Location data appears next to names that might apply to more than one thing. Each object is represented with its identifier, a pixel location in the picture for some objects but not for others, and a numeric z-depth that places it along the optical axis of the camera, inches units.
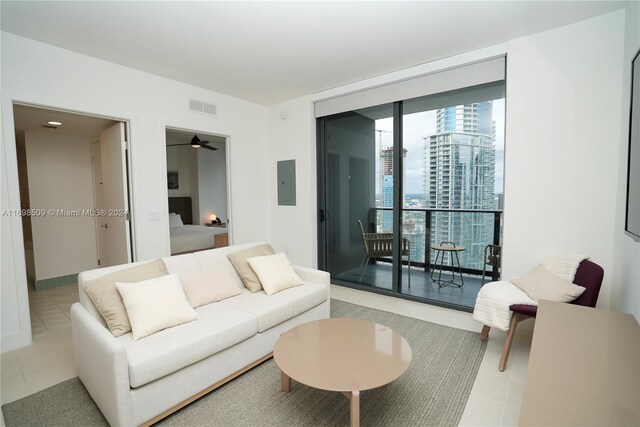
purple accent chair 82.9
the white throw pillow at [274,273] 107.4
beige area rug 69.0
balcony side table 152.6
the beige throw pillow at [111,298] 76.8
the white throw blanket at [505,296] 88.8
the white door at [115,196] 133.0
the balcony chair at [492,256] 142.3
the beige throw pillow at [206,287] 94.1
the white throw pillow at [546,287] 85.4
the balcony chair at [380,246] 155.4
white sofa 63.7
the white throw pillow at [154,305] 76.4
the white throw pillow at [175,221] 271.5
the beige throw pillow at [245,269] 110.0
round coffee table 61.2
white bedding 214.4
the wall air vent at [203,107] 150.3
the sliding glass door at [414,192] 136.3
